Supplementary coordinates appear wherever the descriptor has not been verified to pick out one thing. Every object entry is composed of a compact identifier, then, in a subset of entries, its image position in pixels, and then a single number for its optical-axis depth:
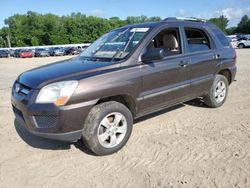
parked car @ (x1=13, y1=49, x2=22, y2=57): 35.61
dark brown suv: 2.68
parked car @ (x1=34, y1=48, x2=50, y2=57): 34.89
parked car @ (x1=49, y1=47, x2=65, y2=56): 34.66
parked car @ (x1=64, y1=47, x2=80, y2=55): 35.07
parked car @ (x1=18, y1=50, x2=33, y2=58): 33.75
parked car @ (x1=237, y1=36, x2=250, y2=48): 28.15
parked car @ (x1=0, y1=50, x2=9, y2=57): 35.51
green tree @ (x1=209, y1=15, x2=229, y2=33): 79.58
